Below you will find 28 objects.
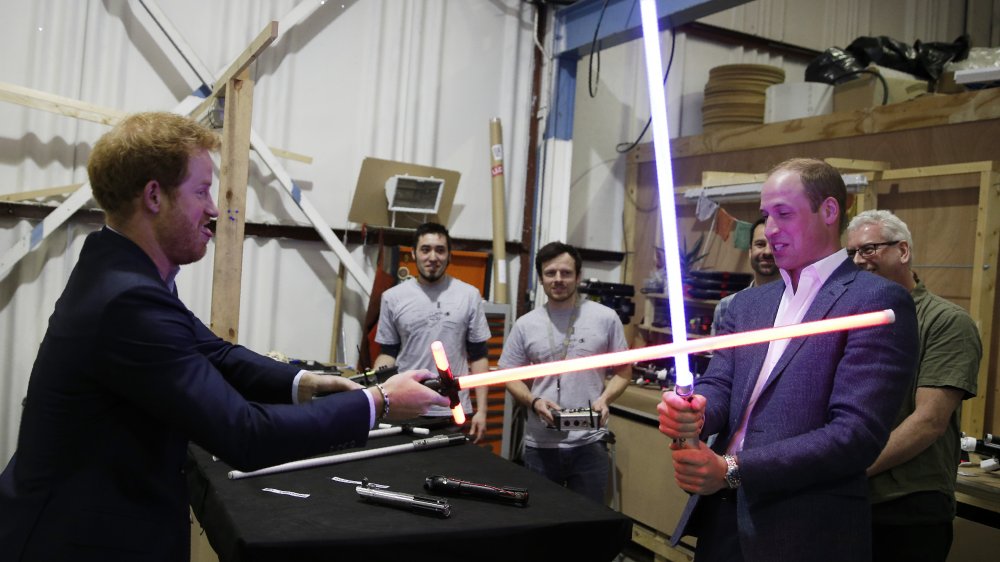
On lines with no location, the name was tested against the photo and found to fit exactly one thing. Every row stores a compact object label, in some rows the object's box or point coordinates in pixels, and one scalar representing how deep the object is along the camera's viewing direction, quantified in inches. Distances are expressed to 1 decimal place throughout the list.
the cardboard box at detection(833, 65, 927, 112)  197.6
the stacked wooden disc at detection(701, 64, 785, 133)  233.9
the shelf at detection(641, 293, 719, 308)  202.7
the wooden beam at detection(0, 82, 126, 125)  157.6
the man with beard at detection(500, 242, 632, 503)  147.5
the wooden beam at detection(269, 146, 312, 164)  193.6
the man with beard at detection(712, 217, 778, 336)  137.6
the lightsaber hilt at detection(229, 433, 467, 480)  94.2
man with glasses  90.4
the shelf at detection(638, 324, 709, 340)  221.3
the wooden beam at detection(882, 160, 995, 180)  157.8
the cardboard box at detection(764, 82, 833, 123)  217.5
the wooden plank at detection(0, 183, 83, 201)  167.2
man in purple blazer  63.1
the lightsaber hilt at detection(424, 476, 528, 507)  87.1
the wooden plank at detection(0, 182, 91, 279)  165.9
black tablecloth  74.5
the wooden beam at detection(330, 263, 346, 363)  204.4
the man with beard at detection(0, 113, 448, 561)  58.0
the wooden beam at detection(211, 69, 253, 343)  131.6
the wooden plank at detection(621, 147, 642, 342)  252.5
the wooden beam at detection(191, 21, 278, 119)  123.9
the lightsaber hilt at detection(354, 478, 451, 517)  81.8
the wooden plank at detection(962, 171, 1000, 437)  159.3
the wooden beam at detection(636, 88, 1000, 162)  171.3
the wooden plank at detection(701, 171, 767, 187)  199.8
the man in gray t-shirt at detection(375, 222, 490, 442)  165.3
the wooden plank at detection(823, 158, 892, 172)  175.5
